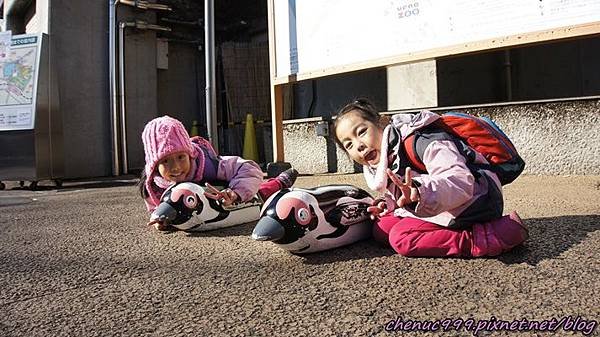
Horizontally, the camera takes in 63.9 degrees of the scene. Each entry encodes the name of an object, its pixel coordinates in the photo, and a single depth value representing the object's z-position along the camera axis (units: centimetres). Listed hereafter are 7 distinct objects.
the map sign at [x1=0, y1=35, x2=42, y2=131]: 473
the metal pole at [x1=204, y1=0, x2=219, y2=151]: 469
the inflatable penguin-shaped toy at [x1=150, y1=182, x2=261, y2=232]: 209
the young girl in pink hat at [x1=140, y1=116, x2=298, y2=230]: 222
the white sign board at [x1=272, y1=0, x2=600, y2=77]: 285
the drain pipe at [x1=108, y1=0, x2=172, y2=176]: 572
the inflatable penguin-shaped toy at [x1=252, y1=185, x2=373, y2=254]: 156
